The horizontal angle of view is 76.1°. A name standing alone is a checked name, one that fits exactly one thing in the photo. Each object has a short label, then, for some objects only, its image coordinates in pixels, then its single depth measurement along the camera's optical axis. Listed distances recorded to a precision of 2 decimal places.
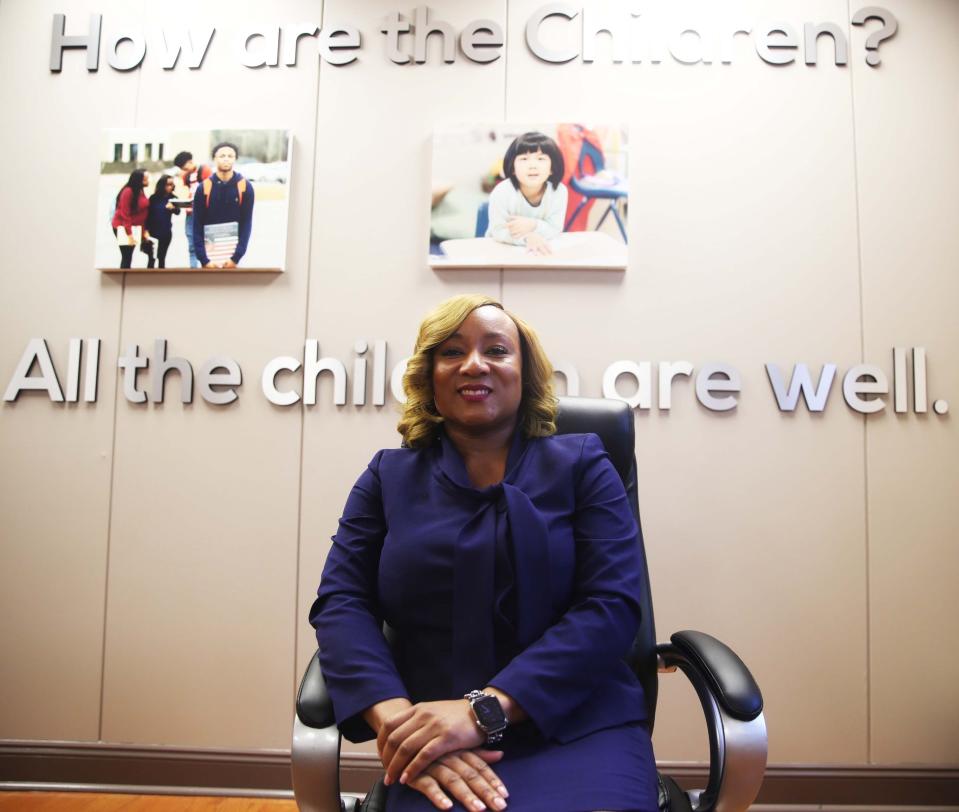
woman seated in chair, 1.08
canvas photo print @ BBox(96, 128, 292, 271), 2.30
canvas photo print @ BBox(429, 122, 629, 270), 2.24
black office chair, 0.98
